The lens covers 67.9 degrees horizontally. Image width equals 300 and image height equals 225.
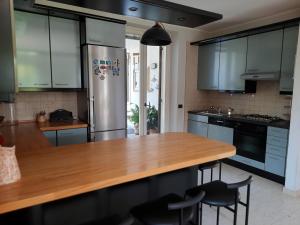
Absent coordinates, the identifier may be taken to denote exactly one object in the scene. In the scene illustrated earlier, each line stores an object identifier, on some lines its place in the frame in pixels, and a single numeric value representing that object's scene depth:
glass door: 4.54
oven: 3.42
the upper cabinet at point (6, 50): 1.52
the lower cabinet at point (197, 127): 4.39
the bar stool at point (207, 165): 2.17
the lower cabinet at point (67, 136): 2.98
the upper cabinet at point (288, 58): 3.13
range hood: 3.36
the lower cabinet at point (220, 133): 3.92
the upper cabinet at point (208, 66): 4.40
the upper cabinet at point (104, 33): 3.20
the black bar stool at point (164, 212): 1.32
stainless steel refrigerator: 3.23
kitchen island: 1.13
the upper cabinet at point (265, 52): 3.34
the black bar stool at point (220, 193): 1.60
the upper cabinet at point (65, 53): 3.18
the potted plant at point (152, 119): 4.66
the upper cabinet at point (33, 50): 2.96
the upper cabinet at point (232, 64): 3.90
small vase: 3.29
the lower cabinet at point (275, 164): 3.16
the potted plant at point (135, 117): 4.54
